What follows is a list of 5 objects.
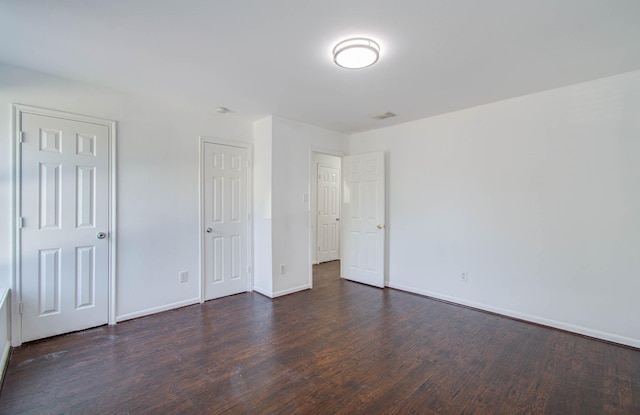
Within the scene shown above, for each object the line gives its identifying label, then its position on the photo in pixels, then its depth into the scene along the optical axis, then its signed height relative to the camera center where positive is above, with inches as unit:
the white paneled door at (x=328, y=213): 242.8 -4.7
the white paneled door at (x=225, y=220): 152.0 -6.8
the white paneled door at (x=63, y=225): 105.2 -6.8
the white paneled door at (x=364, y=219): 177.2 -7.0
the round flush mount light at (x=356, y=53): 84.2 +45.6
